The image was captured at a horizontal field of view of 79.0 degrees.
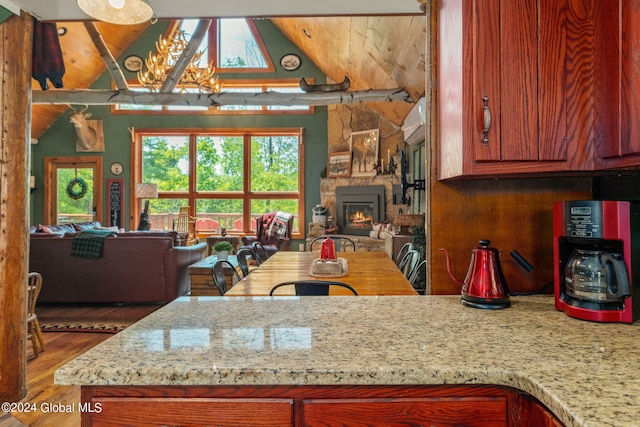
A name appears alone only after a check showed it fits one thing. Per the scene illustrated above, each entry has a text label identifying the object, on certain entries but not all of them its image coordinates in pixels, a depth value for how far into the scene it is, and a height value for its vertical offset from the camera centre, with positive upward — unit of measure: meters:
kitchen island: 0.71 -0.30
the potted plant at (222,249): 3.82 -0.34
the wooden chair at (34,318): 2.72 -0.71
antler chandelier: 4.84 +1.90
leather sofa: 4.11 -0.57
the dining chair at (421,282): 3.18 -0.56
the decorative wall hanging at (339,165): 7.40 +0.99
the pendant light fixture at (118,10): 2.06 +1.14
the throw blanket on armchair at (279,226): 6.81 -0.18
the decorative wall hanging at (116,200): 7.72 +0.33
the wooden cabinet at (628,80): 0.93 +0.33
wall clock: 7.80 +0.98
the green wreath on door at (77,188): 7.86 +0.58
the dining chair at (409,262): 2.69 -0.35
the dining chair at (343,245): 6.85 -0.52
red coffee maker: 0.99 -0.12
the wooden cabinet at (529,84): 1.06 +0.36
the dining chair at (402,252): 3.54 -0.34
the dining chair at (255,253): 3.03 -0.29
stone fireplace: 7.00 +0.15
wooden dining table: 1.83 -0.33
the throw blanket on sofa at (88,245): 4.09 -0.30
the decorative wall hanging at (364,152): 7.17 +1.20
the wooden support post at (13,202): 2.12 +0.08
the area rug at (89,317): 3.47 -0.99
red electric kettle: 1.16 -0.20
